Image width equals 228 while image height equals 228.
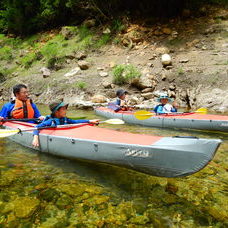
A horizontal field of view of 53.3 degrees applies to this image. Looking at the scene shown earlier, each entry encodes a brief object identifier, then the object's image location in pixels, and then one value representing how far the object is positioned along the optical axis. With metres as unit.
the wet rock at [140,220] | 2.39
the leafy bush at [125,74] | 12.00
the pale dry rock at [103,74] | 13.20
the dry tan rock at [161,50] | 13.24
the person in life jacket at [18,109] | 5.35
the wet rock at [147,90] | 11.23
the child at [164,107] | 7.32
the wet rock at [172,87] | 11.14
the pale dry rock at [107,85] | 12.27
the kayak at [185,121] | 5.94
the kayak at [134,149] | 2.58
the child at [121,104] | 8.59
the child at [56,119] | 4.22
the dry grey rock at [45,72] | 15.11
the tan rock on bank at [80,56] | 15.59
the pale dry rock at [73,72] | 14.29
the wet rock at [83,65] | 14.41
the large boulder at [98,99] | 11.36
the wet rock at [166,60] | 12.25
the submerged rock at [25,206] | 2.53
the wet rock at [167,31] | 14.40
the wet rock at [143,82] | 11.40
